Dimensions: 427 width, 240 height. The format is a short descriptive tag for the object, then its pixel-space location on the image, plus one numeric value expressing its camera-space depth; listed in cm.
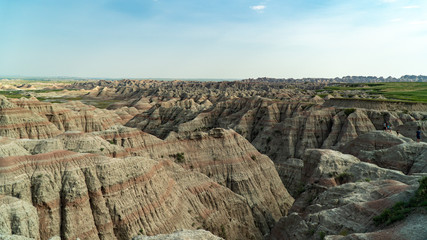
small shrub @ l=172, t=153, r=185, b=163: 4381
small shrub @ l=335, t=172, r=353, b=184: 3012
